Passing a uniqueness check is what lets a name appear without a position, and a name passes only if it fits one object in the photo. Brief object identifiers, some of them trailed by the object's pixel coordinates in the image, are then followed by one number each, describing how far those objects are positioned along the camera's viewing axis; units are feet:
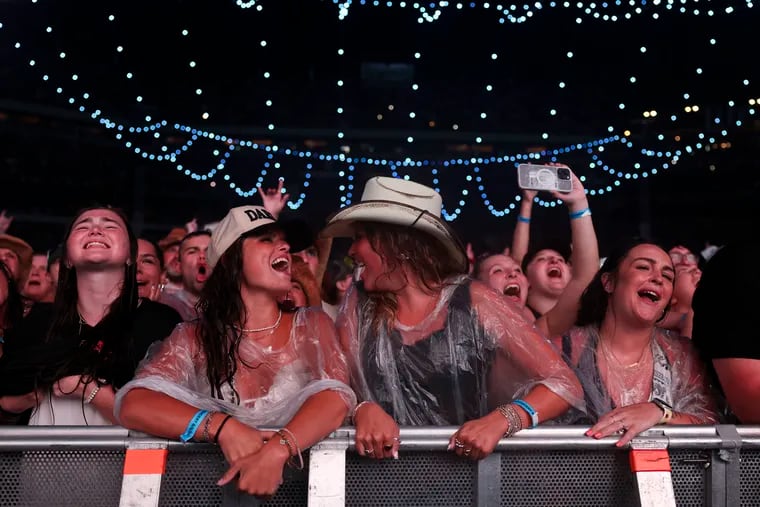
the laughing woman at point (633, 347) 8.30
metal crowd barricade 6.23
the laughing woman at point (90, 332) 7.78
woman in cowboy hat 7.56
